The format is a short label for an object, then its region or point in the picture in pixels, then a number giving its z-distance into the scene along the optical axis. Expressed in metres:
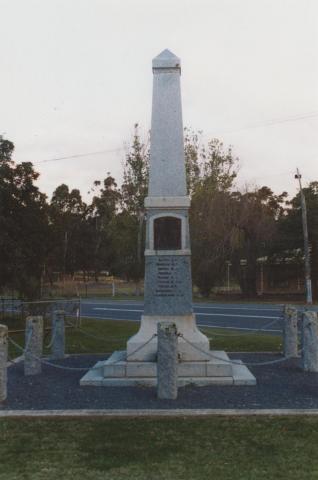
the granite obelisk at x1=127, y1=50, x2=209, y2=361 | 10.42
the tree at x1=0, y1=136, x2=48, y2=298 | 18.83
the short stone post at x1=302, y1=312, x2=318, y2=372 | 10.27
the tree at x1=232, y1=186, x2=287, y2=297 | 35.16
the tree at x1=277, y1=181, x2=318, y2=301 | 35.84
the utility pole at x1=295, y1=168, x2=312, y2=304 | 32.25
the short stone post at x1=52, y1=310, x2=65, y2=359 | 12.48
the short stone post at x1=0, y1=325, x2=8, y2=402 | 8.20
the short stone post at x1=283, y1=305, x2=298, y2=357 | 12.36
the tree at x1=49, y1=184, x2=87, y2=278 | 64.19
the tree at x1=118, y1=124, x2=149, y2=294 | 43.62
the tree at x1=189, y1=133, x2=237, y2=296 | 34.78
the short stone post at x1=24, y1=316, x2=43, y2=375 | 10.34
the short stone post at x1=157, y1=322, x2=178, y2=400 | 8.29
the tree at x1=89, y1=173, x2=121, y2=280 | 68.12
